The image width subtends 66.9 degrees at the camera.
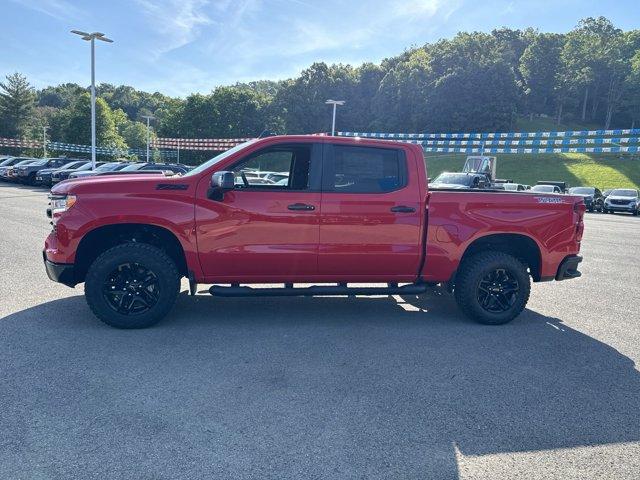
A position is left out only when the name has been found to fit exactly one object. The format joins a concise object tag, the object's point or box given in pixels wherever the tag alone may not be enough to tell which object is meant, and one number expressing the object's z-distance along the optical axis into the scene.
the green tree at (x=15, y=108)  69.19
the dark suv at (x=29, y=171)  25.70
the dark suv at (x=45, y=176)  24.49
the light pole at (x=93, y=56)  24.38
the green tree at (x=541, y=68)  81.19
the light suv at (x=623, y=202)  25.86
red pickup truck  4.70
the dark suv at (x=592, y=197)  27.09
